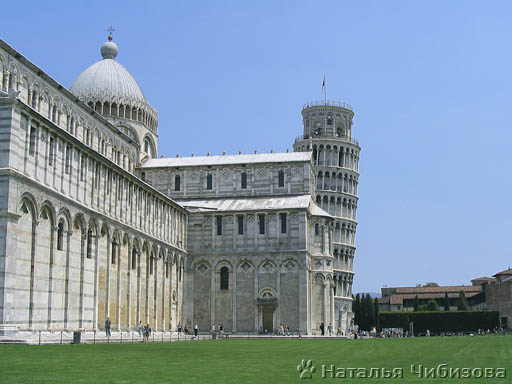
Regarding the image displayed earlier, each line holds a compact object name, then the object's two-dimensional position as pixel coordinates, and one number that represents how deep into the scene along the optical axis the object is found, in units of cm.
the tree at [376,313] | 9588
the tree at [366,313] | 9788
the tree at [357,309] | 9919
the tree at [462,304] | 10249
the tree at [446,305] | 10256
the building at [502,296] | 9631
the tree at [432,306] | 10589
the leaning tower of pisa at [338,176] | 9644
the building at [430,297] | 12338
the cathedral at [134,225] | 3594
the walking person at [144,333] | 4318
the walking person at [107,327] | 4251
